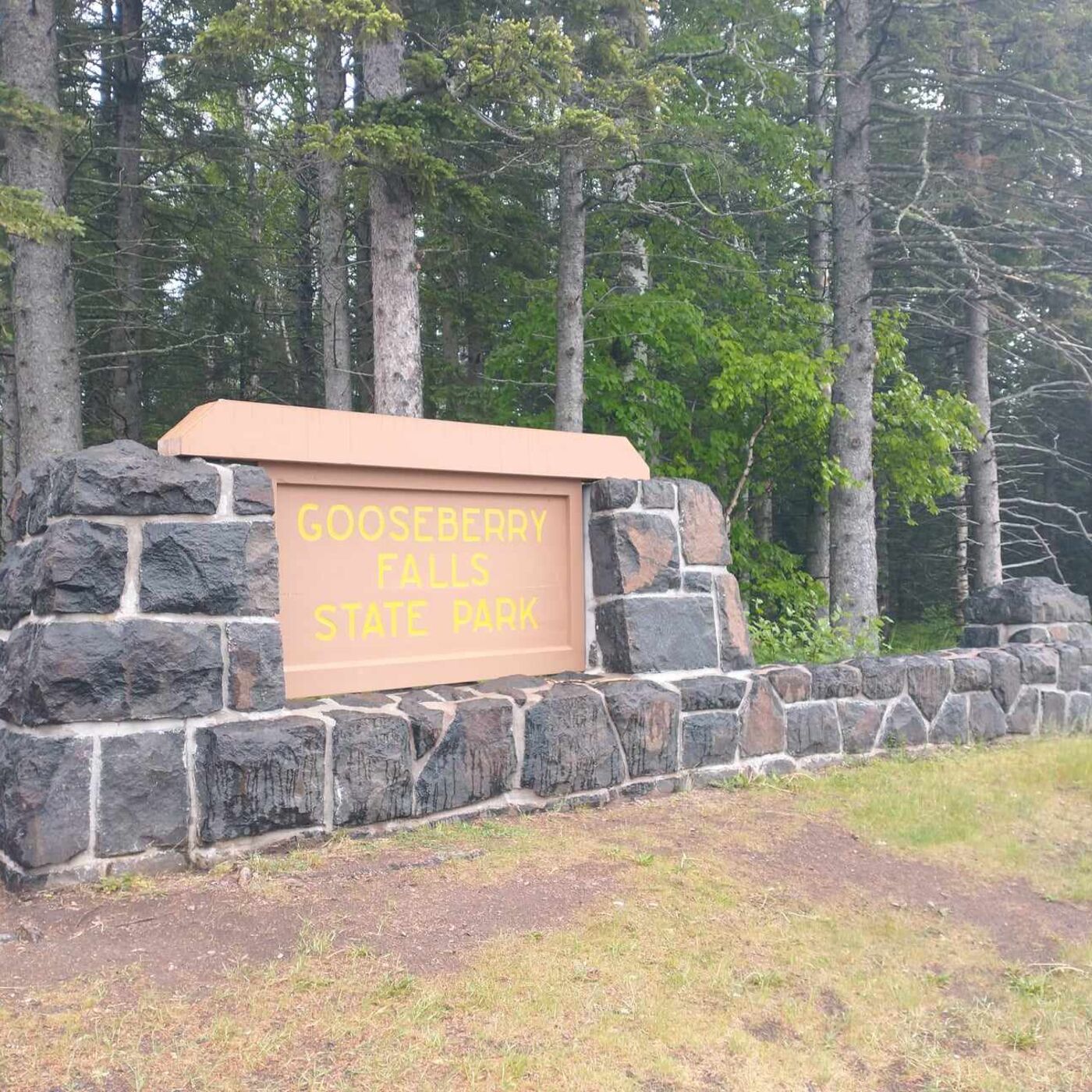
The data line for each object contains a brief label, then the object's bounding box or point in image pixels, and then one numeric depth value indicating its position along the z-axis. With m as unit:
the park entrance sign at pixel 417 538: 4.15
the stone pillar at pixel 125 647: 3.40
